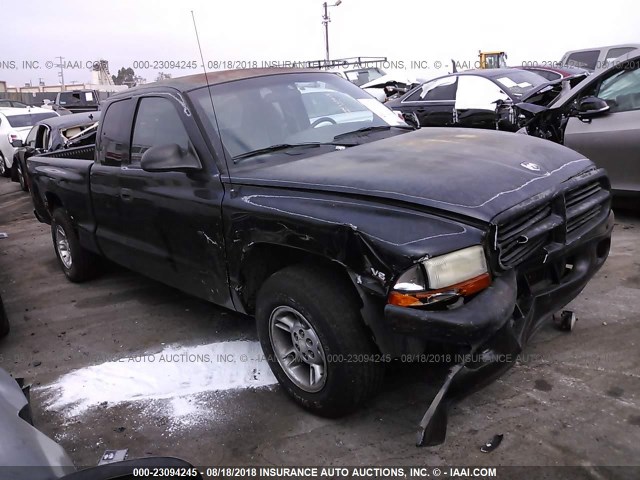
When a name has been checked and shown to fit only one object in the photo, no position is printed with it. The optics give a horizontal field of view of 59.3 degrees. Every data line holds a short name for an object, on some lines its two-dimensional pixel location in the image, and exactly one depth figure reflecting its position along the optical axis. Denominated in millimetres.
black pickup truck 2400
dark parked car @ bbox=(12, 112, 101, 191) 9297
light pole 28492
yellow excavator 20370
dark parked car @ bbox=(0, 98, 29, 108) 21277
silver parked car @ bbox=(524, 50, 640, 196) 5391
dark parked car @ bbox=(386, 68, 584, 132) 8734
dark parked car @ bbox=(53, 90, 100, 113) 21147
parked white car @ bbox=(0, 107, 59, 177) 12943
